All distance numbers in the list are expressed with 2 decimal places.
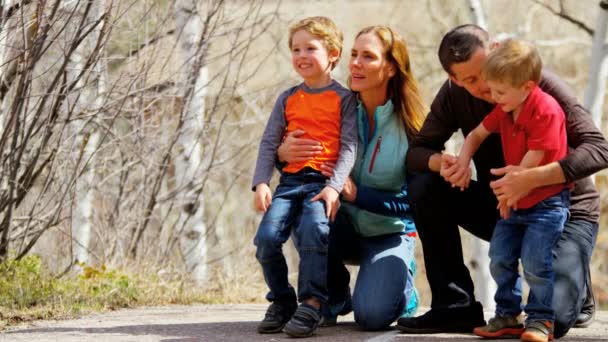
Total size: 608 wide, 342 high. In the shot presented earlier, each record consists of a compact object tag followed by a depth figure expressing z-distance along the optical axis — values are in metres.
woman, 10.57
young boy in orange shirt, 9.89
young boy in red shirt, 8.90
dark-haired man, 9.13
